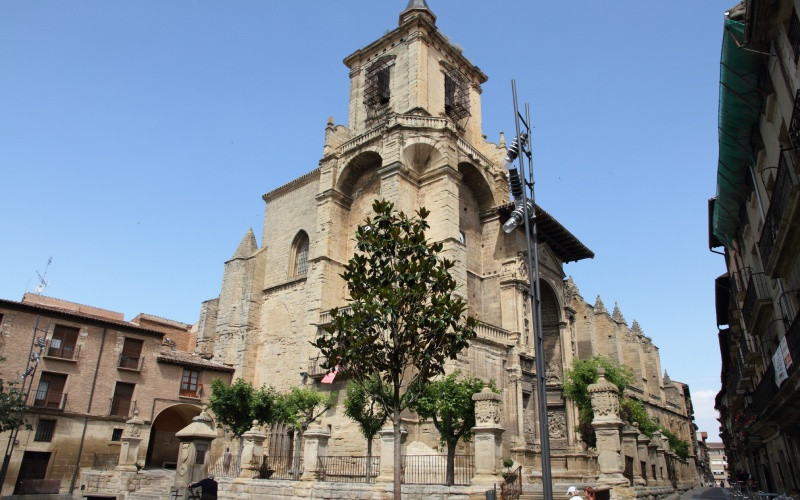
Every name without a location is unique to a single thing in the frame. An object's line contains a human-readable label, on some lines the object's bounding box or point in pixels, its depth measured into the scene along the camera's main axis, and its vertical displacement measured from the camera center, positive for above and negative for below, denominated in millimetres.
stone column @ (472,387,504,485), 11508 +329
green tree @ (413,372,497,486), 15016 +1182
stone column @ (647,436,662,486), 20288 -8
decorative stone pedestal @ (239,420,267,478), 15742 -148
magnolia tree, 9367 +2299
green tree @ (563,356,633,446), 22641 +3018
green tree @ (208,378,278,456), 20031 +1441
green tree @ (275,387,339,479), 18875 +1384
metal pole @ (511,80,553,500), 6590 +1341
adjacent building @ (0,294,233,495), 20797 +2149
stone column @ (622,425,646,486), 15681 +356
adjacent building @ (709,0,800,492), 8094 +5208
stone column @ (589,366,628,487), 11008 +569
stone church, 21641 +9072
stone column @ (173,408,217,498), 11539 -185
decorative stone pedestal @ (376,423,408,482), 12531 -75
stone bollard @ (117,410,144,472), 18756 -313
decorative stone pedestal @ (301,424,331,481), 13664 +19
